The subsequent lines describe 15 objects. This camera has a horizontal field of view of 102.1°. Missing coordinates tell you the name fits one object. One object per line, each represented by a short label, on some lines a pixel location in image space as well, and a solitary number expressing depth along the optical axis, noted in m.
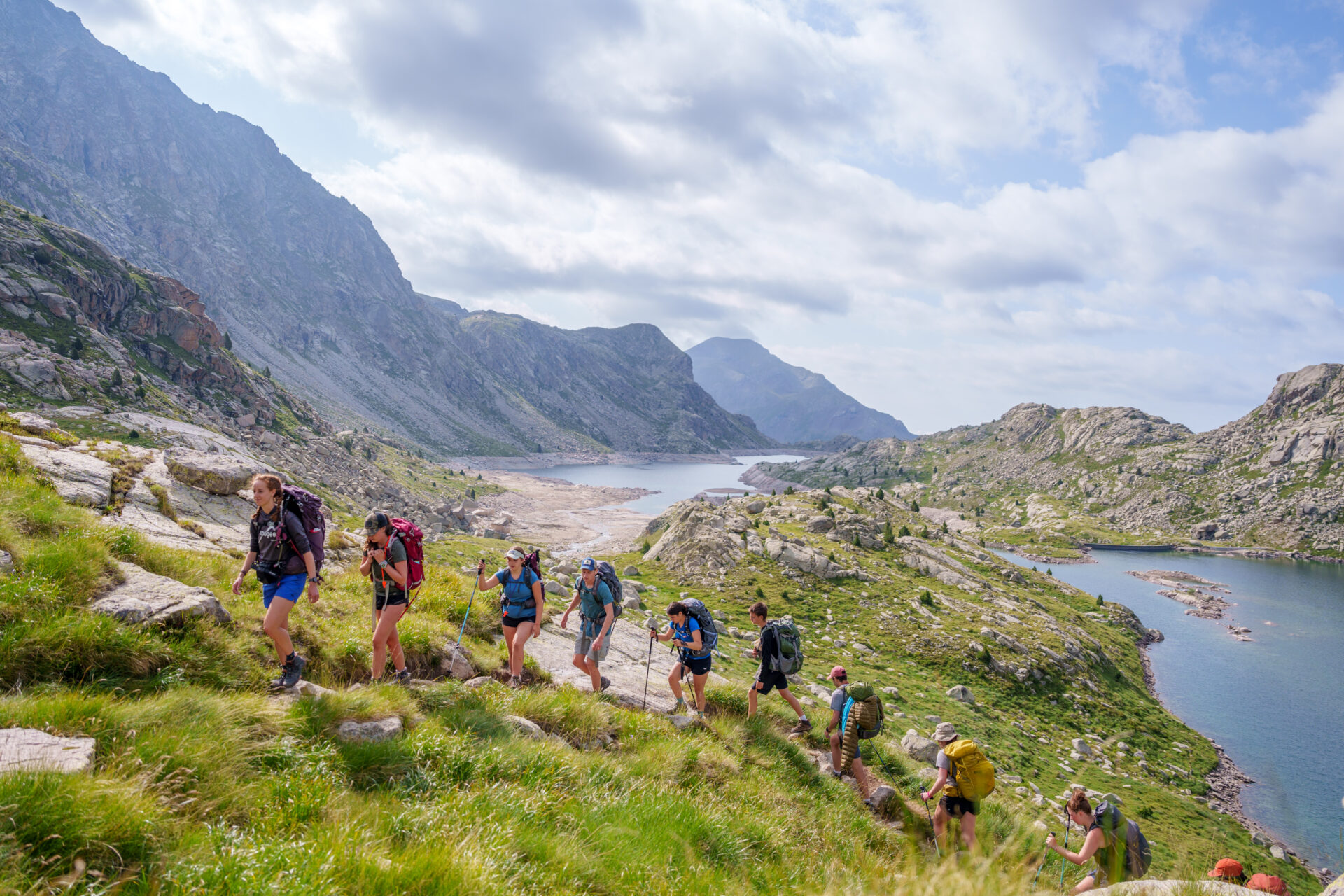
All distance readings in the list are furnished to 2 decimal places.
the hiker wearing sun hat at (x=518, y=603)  10.41
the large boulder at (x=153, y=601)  6.56
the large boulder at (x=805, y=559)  39.22
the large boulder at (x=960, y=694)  26.78
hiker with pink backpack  8.55
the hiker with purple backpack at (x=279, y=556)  7.55
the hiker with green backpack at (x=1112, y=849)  8.23
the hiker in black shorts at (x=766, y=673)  11.71
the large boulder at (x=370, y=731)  6.27
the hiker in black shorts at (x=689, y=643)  11.26
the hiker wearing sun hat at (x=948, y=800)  8.86
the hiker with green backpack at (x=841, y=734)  10.89
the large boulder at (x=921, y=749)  15.37
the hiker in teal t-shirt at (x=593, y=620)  10.94
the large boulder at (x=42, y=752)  3.88
